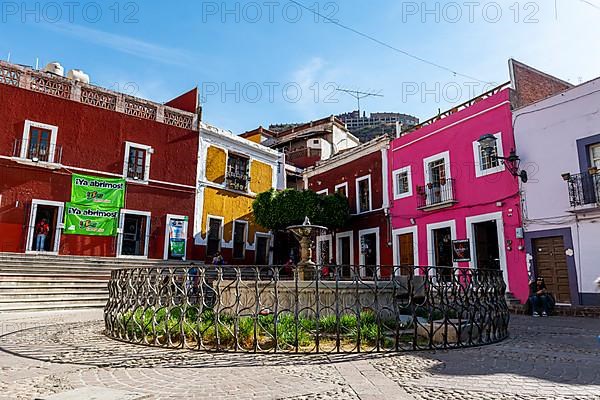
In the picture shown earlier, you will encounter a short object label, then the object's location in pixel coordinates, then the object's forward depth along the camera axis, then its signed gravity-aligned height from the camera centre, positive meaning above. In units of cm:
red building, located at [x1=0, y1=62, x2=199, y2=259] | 1505 +437
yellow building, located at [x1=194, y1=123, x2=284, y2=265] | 1981 +357
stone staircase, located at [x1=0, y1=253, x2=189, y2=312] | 1090 -50
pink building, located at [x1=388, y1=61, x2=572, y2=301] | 1312 +285
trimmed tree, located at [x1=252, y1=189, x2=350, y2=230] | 1805 +261
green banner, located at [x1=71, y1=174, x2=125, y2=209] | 1620 +300
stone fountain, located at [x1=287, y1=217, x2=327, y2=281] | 1040 +80
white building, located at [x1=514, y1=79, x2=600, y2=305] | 1100 +229
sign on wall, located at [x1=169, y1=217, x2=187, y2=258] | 1830 +128
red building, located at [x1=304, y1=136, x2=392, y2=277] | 1792 +293
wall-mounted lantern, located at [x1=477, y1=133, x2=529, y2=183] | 1248 +346
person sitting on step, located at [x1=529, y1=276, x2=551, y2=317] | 1113 -80
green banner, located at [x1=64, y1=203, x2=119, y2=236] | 1591 +178
